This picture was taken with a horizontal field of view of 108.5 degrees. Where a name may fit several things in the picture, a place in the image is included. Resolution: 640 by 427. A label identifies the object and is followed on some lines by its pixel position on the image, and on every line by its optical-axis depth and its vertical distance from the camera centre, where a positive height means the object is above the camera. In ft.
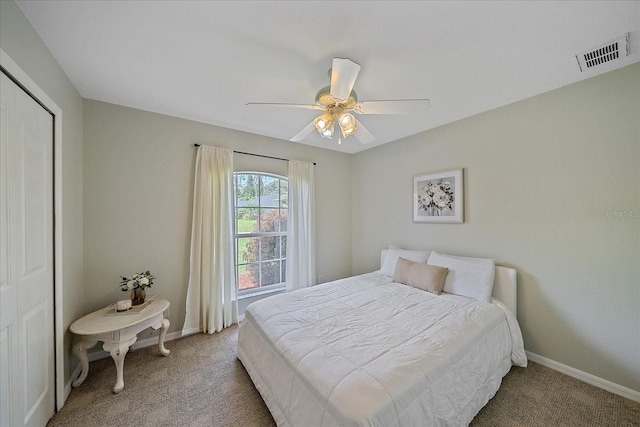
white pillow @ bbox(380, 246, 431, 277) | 9.78 -1.89
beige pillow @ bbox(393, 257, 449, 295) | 8.22 -2.32
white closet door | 3.93 -0.82
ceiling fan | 5.00 +2.69
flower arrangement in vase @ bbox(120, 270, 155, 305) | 7.28 -2.21
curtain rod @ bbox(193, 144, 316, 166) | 10.13 +2.81
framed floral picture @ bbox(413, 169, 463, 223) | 9.14 +0.68
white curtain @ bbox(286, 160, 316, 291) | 11.48 -0.69
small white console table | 5.99 -3.11
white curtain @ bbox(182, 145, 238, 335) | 8.97 -1.21
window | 10.72 -0.72
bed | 3.84 -2.88
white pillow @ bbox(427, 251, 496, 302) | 7.53 -2.18
